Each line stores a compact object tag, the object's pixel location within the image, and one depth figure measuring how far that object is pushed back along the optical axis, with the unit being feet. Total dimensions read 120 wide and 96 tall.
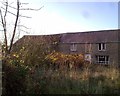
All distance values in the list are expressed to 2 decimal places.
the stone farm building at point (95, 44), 62.58
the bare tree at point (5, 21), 18.43
